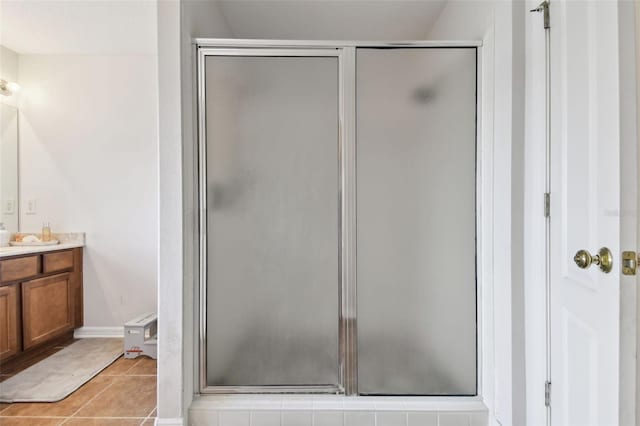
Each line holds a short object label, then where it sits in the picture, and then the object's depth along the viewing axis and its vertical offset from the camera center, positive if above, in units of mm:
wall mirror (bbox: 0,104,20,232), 3074 +415
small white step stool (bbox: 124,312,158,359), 2762 -1007
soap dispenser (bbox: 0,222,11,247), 2926 -187
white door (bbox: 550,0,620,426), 1048 +6
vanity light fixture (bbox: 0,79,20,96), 3007 +1099
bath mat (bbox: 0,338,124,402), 2207 -1118
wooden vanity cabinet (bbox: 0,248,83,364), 2553 -682
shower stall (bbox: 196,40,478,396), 1891 -55
